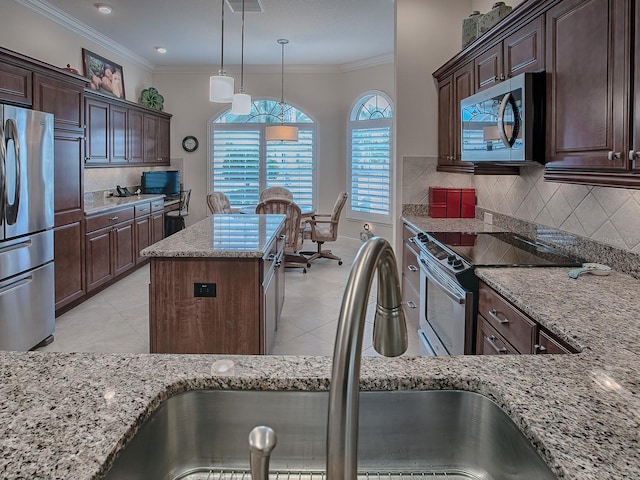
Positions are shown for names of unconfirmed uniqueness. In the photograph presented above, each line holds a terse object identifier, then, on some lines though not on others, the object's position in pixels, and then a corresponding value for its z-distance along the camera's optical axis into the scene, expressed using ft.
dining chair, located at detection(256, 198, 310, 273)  18.48
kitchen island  8.57
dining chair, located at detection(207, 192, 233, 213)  20.72
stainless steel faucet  1.77
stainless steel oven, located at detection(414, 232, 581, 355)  7.76
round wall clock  25.81
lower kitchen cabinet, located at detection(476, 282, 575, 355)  5.26
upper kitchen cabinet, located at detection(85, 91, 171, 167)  17.44
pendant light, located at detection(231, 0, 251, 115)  14.02
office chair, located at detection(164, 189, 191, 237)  22.91
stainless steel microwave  7.89
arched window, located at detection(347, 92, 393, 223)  23.41
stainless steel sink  3.26
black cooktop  7.76
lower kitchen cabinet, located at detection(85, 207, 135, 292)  15.50
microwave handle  8.25
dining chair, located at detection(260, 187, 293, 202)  24.79
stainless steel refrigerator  9.94
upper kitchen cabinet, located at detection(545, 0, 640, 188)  5.70
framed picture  18.69
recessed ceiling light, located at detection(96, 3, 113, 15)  15.82
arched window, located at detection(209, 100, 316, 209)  25.90
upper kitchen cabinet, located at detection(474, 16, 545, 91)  8.05
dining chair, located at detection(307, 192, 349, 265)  21.16
